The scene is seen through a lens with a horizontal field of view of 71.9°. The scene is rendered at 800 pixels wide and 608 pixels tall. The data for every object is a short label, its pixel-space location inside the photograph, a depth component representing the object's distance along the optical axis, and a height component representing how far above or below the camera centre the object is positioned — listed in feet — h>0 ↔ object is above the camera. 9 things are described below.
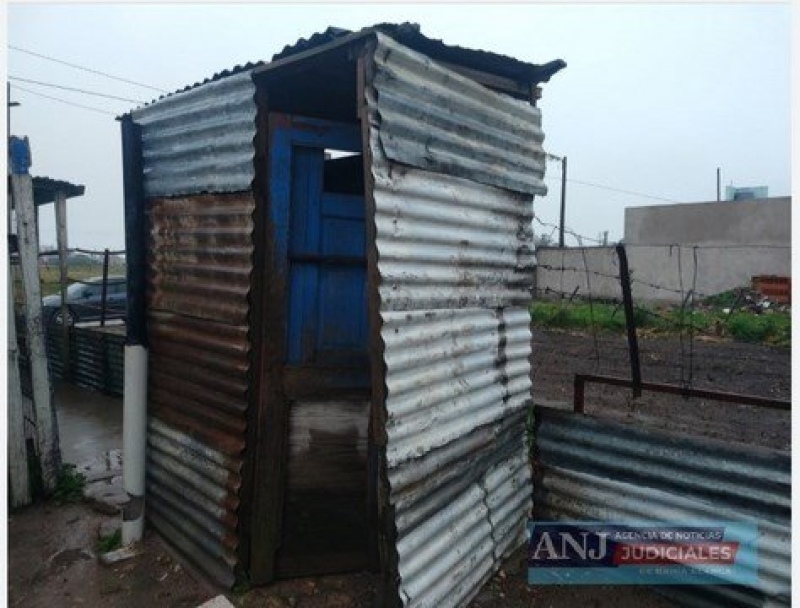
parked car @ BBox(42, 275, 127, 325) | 45.03 -1.58
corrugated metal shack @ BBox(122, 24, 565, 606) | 9.80 -0.76
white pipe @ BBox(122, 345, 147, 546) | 14.07 -4.03
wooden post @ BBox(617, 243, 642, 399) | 14.55 -0.92
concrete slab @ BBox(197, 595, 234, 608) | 11.46 -6.76
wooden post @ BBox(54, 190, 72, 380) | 28.32 +1.10
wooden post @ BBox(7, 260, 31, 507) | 16.10 -4.84
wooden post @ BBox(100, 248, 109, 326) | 31.04 -0.63
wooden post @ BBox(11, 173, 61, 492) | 16.07 -1.52
